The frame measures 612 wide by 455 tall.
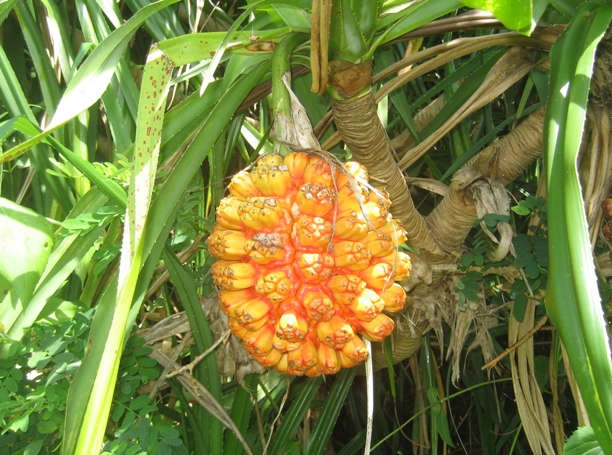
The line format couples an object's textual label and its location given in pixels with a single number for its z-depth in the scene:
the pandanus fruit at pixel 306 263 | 0.74
